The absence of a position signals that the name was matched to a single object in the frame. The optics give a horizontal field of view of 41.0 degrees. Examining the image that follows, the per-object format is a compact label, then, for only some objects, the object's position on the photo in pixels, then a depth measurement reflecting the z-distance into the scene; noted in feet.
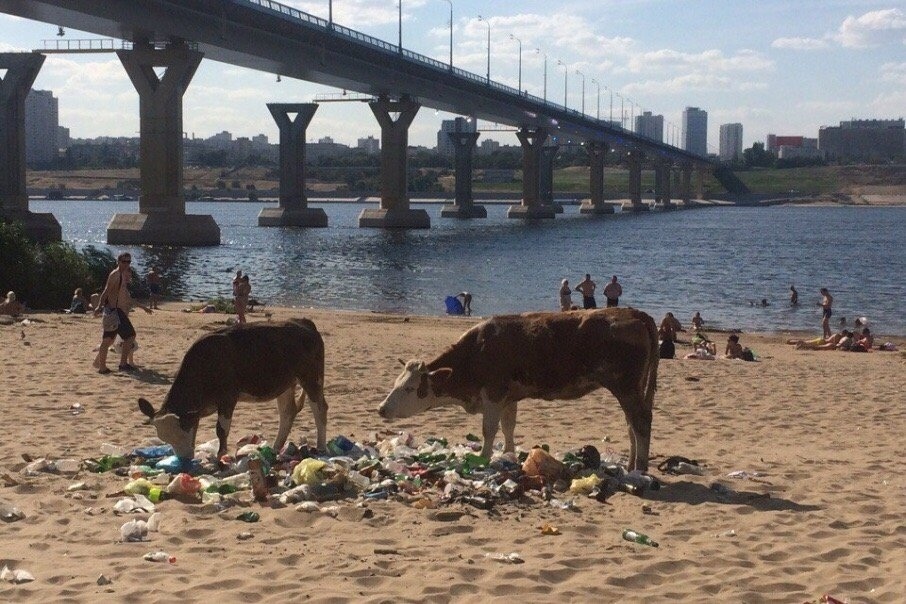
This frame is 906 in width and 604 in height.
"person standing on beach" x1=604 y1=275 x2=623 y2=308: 109.40
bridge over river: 216.13
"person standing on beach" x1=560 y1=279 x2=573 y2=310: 106.11
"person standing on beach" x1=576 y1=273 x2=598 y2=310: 111.34
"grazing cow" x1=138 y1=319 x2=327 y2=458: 34.53
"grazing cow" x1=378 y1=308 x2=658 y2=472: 34.88
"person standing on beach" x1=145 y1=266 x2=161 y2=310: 111.12
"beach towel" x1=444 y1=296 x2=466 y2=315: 126.31
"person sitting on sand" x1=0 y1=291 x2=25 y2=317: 79.66
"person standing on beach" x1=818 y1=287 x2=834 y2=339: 106.83
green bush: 98.58
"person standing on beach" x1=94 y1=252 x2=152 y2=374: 54.39
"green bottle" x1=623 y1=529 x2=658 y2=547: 28.02
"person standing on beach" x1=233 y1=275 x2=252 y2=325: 91.91
